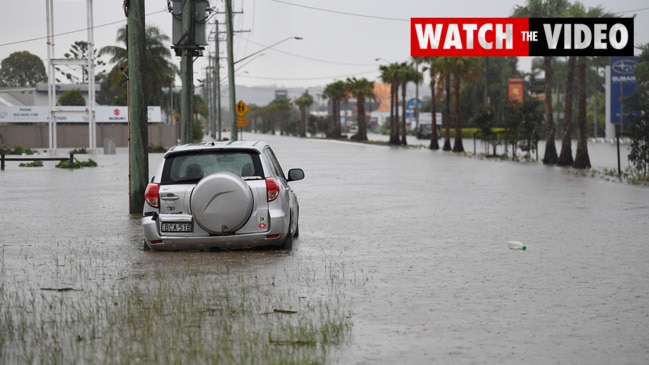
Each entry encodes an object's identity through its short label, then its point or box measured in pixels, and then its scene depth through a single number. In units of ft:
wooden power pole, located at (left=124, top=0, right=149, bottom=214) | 64.69
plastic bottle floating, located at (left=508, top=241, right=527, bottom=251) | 47.51
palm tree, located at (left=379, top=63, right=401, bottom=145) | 320.19
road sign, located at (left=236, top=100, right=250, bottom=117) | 193.10
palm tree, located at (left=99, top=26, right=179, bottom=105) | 330.54
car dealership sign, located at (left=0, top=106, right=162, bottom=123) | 270.05
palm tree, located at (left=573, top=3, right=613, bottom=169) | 141.08
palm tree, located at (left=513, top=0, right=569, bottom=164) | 157.28
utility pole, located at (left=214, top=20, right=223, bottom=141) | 282.56
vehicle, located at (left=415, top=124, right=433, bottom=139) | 437.99
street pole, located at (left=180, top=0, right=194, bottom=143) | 84.84
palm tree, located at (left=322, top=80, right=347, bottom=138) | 467.11
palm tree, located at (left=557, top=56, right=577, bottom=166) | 149.59
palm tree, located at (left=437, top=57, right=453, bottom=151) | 236.02
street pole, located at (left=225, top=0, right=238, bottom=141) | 160.66
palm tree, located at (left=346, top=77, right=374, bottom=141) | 388.78
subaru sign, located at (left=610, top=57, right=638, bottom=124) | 355.56
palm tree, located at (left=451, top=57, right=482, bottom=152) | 231.75
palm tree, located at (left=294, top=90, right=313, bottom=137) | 590.31
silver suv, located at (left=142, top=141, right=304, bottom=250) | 44.24
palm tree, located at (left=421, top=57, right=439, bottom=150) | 245.45
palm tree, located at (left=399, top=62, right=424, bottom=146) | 320.91
